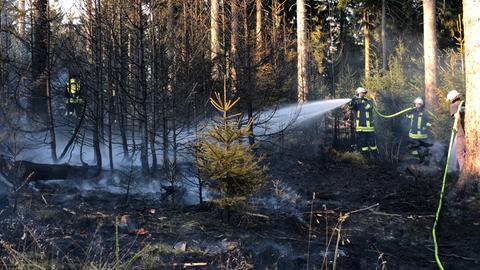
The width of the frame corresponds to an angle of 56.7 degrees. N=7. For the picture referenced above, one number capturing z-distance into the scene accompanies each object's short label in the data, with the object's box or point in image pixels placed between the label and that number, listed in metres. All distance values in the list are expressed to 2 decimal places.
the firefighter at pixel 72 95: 10.50
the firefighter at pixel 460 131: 7.95
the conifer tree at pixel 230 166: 5.46
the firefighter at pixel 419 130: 11.66
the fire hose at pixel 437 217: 4.20
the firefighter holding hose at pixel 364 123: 12.16
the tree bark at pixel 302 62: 13.10
